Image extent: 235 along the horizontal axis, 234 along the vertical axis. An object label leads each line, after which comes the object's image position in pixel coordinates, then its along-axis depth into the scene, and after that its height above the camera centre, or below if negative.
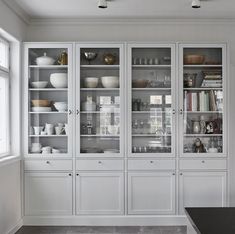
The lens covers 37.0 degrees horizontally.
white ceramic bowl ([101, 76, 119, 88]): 4.42 +0.43
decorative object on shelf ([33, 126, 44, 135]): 4.41 -0.17
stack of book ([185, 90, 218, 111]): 4.39 +0.19
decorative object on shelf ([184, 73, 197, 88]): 4.41 +0.45
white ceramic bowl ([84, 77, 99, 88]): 4.43 +0.43
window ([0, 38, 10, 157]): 4.09 +0.21
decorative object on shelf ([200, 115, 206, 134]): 4.42 -0.11
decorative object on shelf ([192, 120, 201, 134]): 4.41 -0.14
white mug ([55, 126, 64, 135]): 4.41 -0.17
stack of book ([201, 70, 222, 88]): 4.39 +0.46
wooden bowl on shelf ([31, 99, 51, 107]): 4.41 +0.18
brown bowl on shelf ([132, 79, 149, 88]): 4.41 +0.42
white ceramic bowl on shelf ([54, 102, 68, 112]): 4.39 +0.13
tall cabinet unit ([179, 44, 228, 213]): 4.34 -0.11
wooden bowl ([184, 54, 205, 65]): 4.41 +0.72
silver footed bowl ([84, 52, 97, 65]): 4.42 +0.76
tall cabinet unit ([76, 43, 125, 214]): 4.34 -0.16
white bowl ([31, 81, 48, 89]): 4.40 +0.40
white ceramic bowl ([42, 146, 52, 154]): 4.38 -0.42
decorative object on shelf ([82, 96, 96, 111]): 4.41 +0.14
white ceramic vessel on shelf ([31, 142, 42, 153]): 4.40 -0.39
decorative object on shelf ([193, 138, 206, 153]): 4.41 -0.38
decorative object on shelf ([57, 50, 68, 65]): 4.40 +0.73
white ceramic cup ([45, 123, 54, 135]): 4.42 -0.16
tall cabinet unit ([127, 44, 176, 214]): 4.34 -0.16
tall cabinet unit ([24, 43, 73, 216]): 4.34 -0.16
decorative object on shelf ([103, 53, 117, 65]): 4.41 +0.73
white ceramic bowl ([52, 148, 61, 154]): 4.38 -0.43
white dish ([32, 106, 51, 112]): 4.41 +0.09
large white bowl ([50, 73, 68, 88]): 4.41 +0.46
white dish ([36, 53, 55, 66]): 4.41 +0.71
